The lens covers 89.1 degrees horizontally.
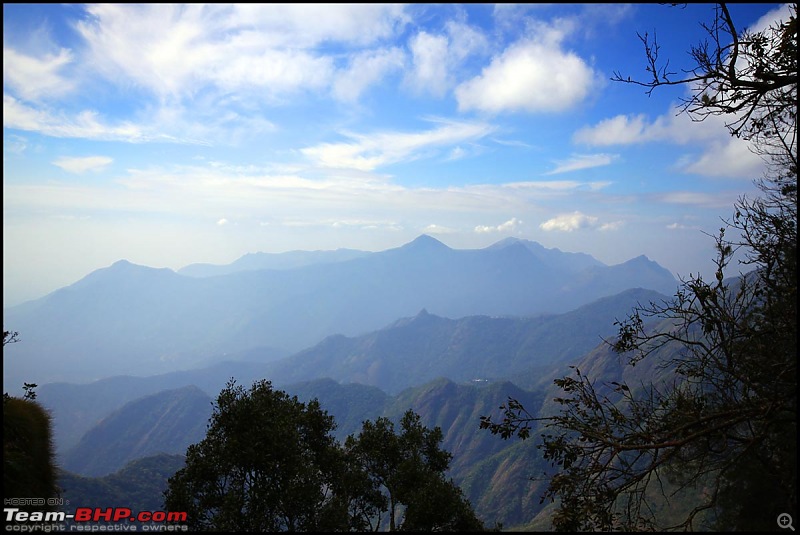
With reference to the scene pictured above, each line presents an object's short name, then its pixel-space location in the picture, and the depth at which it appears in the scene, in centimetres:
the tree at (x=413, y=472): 1917
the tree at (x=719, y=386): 810
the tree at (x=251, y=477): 1513
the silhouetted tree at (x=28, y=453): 1401
